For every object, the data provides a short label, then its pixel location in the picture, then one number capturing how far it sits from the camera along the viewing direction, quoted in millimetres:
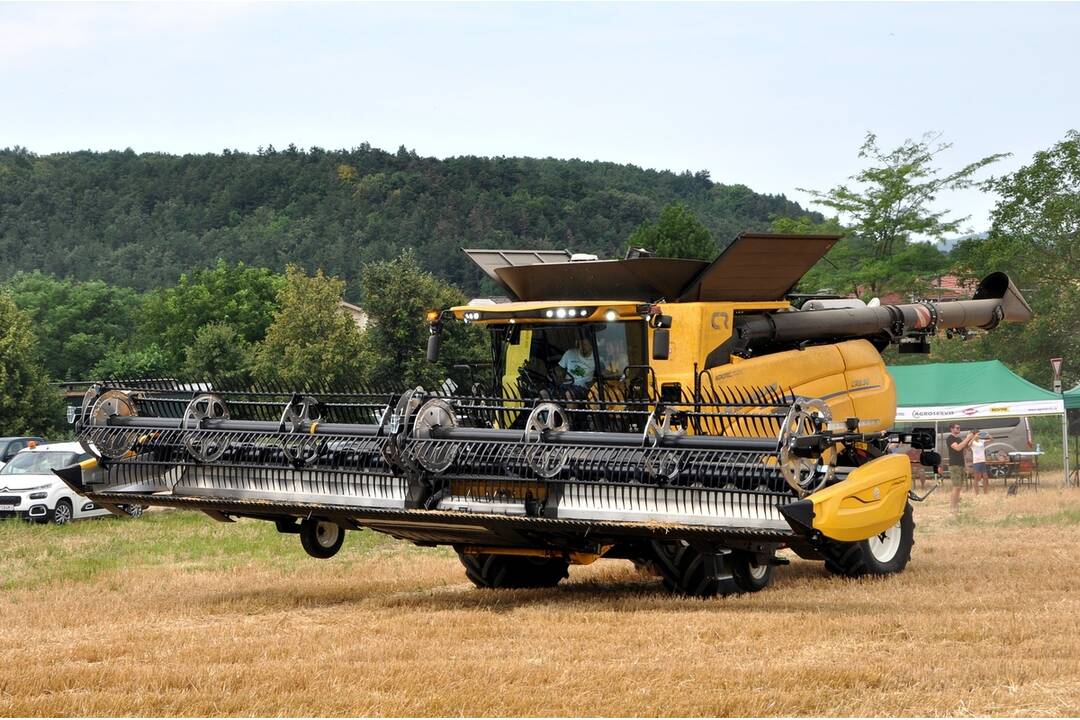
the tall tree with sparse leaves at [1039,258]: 43031
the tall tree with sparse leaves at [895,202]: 48094
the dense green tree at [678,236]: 71812
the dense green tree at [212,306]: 73000
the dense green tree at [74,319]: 73875
